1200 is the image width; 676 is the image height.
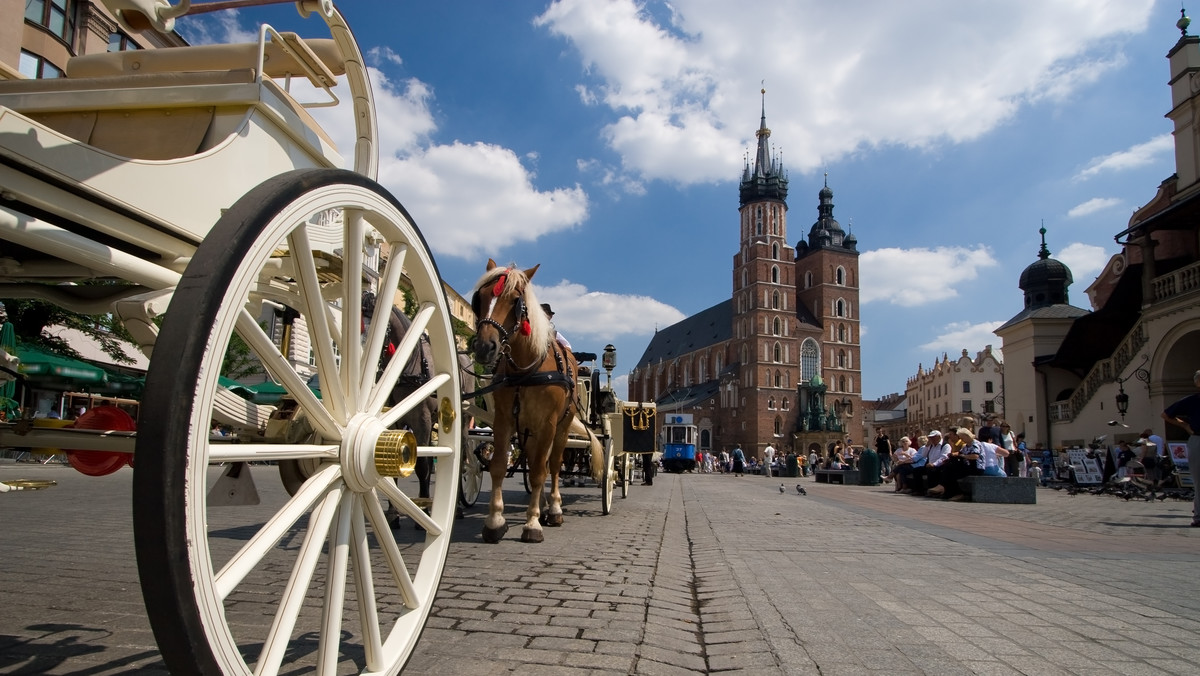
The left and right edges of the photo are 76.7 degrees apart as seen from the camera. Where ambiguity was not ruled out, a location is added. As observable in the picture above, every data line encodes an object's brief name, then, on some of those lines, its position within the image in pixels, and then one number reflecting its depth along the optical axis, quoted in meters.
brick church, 92.88
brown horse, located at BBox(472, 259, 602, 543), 5.47
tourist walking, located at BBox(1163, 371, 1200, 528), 8.16
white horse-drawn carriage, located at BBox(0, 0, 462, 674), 1.32
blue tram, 48.72
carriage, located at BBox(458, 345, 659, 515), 7.81
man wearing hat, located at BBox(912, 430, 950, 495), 15.13
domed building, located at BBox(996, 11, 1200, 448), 21.61
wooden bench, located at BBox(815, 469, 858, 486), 25.38
